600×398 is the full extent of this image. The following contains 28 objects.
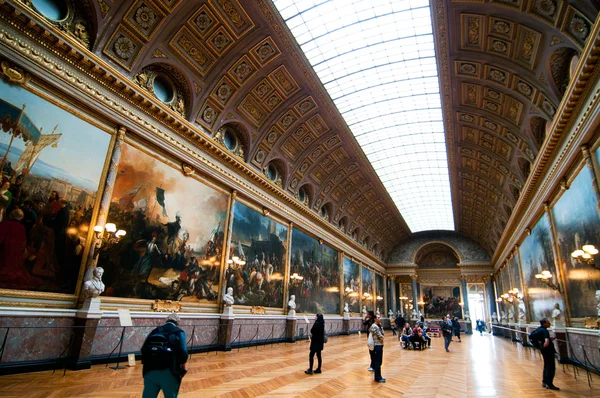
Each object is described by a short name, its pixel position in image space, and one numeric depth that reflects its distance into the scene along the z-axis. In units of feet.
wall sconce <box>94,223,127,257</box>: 31.12
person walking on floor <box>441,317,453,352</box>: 52.43
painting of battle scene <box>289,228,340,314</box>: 69.51
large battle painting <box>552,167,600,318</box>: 34.71
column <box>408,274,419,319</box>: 136.29
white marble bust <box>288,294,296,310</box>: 62.59
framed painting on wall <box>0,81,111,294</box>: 25.95
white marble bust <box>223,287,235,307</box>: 46.01
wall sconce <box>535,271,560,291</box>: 45.87
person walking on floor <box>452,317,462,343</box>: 75.13
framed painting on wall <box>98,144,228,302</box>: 34.55
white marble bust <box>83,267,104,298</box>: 29.48
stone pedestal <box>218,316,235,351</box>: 44.78
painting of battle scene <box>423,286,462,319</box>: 135.03
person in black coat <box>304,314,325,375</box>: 29.25
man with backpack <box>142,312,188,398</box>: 12.33
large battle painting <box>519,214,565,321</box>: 51.37
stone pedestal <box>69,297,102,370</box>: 28.04
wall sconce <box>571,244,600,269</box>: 31.19
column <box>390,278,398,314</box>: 136.87
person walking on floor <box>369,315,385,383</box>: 26.94
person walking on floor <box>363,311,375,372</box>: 30.88
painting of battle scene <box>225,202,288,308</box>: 51.03
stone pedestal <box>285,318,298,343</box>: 61.11
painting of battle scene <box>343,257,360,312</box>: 96.37
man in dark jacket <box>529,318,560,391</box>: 26.35
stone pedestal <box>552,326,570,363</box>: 41.37
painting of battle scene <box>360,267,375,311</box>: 109.60
